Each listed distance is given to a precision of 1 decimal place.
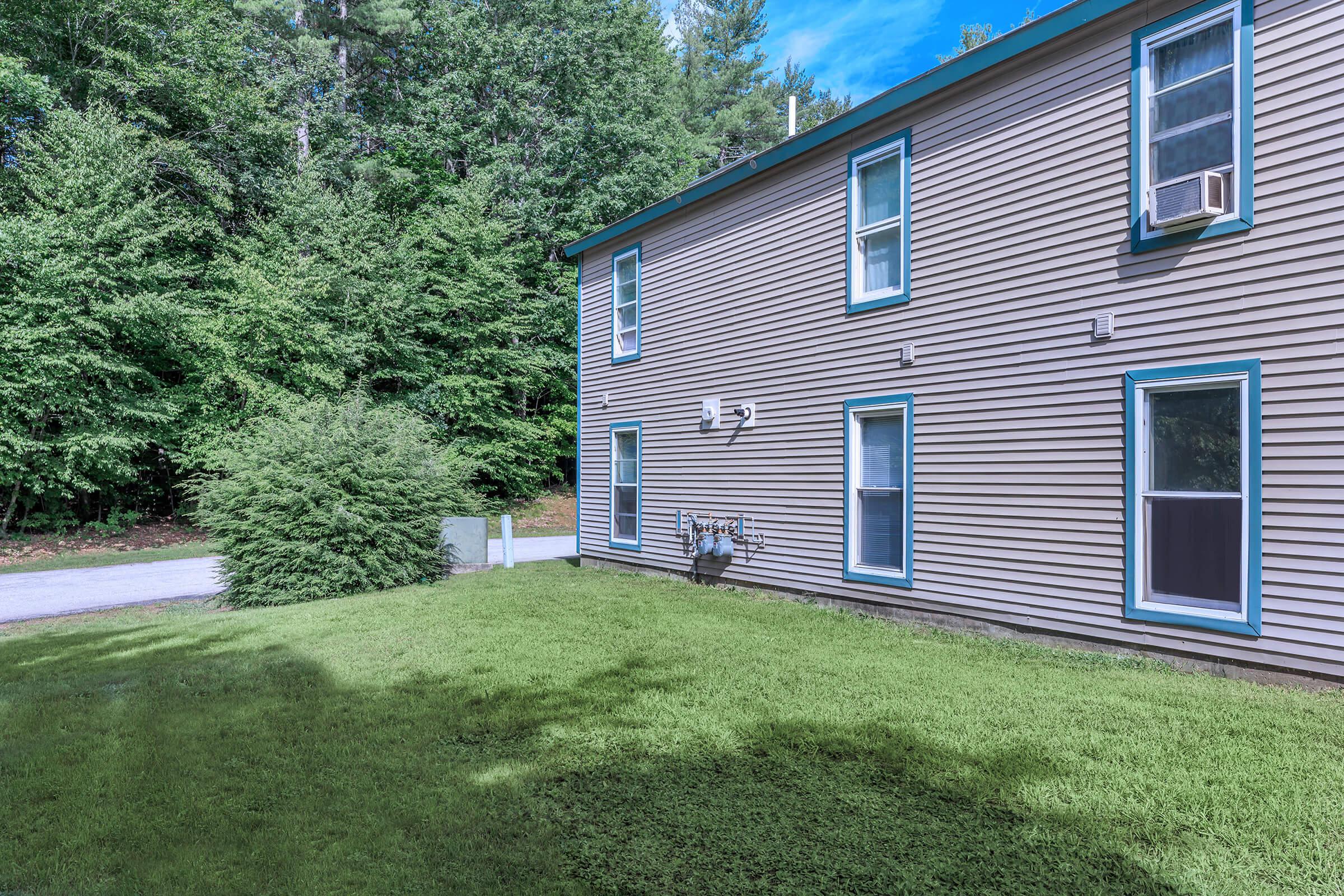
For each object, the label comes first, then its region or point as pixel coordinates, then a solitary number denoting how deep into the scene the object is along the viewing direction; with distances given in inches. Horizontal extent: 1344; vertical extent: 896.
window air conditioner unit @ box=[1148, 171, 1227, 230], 206.1
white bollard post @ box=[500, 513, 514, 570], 483.5
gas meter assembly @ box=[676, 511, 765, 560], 368.5
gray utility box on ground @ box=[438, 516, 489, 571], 455.8
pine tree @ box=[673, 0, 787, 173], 1222.9
